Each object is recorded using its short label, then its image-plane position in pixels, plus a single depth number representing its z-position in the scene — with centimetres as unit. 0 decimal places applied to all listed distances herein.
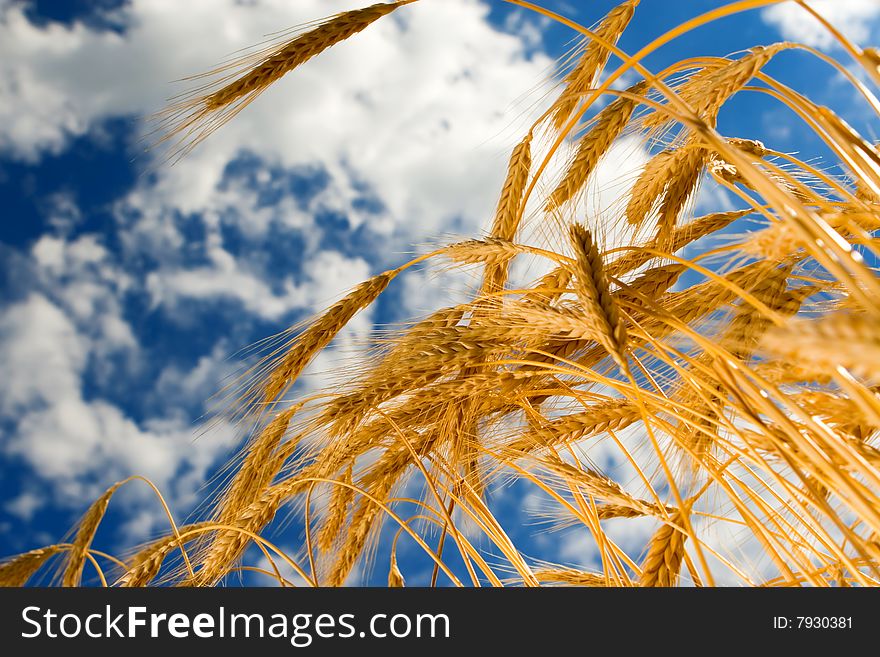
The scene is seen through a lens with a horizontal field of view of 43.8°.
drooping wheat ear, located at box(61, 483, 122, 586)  46
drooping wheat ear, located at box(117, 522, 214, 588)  47
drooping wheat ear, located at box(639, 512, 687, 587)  40
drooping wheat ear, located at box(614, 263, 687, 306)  45
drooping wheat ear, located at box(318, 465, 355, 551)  52
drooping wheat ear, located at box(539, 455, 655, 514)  44
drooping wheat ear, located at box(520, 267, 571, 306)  47
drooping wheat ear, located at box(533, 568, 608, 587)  49
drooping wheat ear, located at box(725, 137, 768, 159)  49
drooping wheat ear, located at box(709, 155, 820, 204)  46
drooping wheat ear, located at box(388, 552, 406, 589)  53
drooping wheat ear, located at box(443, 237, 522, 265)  45
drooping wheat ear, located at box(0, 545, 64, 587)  48
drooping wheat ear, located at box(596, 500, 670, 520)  42
